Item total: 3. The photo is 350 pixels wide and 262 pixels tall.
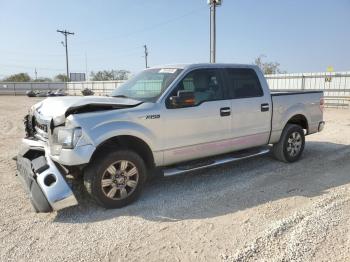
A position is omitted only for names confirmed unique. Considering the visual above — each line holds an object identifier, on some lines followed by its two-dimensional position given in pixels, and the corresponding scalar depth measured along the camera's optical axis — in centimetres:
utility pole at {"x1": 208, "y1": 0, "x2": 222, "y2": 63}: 1716
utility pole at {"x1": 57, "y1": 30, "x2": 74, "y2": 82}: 5516
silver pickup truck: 407
